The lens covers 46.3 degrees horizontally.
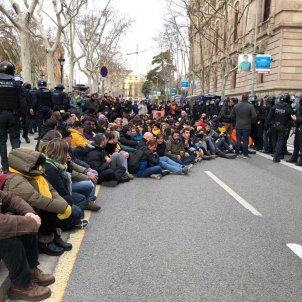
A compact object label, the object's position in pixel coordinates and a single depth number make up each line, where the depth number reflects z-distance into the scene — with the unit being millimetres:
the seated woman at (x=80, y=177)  5068
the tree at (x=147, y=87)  100500
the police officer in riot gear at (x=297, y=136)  10086
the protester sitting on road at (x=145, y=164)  8359
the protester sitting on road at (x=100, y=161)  7355
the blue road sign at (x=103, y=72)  19609
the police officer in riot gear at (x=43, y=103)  11516
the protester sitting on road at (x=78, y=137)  7756
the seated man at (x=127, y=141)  9517
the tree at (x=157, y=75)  93594
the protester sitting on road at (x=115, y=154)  7969
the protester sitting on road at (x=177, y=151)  9531
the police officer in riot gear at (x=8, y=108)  7105
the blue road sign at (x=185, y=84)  49034
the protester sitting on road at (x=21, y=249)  2916
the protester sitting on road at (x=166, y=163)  8781
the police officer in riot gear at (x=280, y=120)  10672
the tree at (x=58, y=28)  19234
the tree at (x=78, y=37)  29769
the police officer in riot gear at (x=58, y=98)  11922
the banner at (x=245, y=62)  24538
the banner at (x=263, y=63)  24031
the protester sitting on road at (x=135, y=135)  10078
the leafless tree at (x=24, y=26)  14609
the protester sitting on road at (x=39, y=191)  3486
